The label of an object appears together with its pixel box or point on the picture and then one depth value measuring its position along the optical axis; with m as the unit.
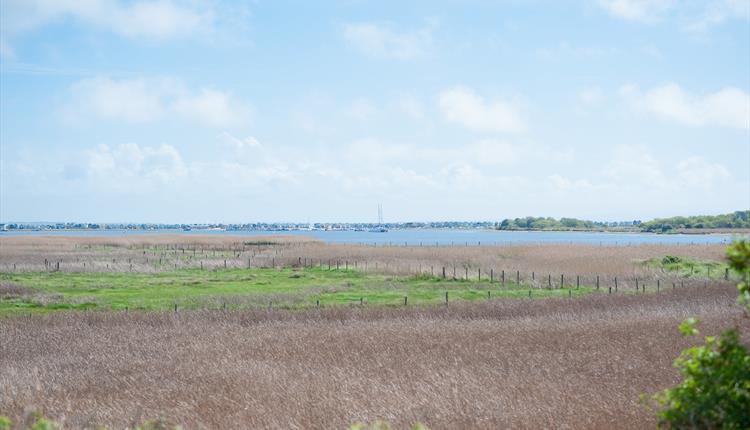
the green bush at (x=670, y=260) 46.54
